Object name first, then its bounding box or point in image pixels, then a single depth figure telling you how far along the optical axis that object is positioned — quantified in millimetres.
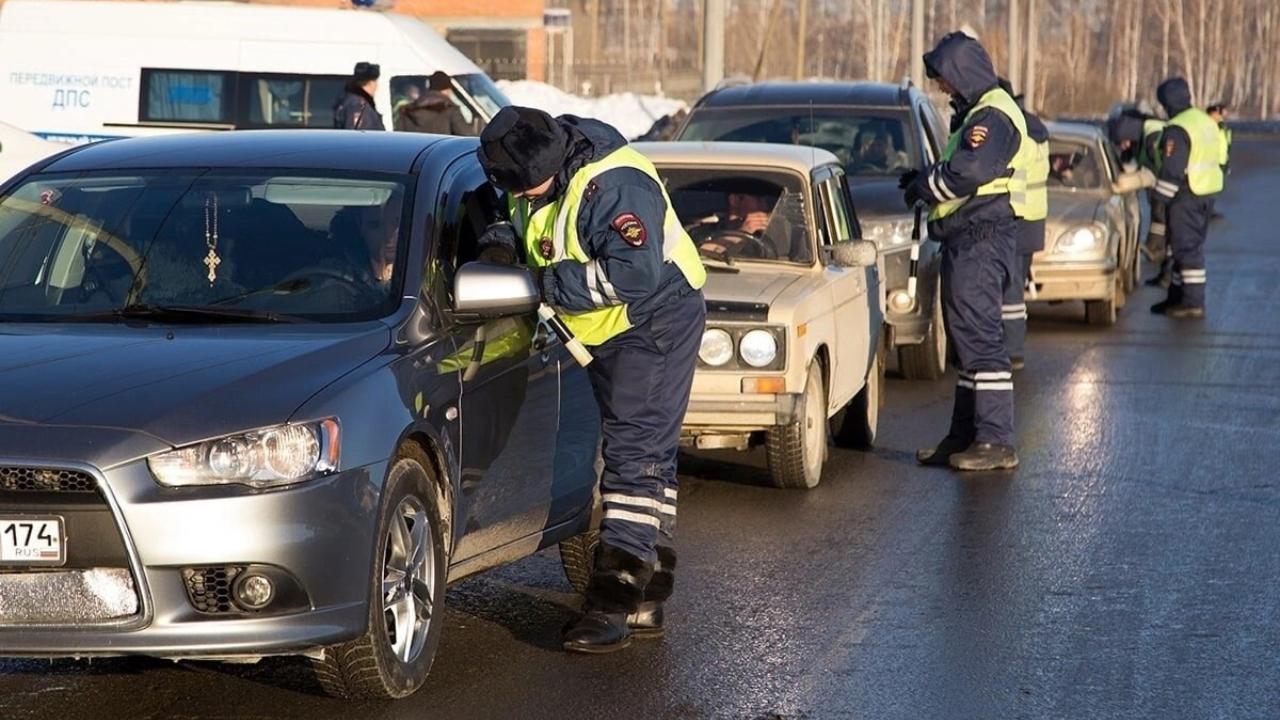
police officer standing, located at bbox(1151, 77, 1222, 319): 18641
